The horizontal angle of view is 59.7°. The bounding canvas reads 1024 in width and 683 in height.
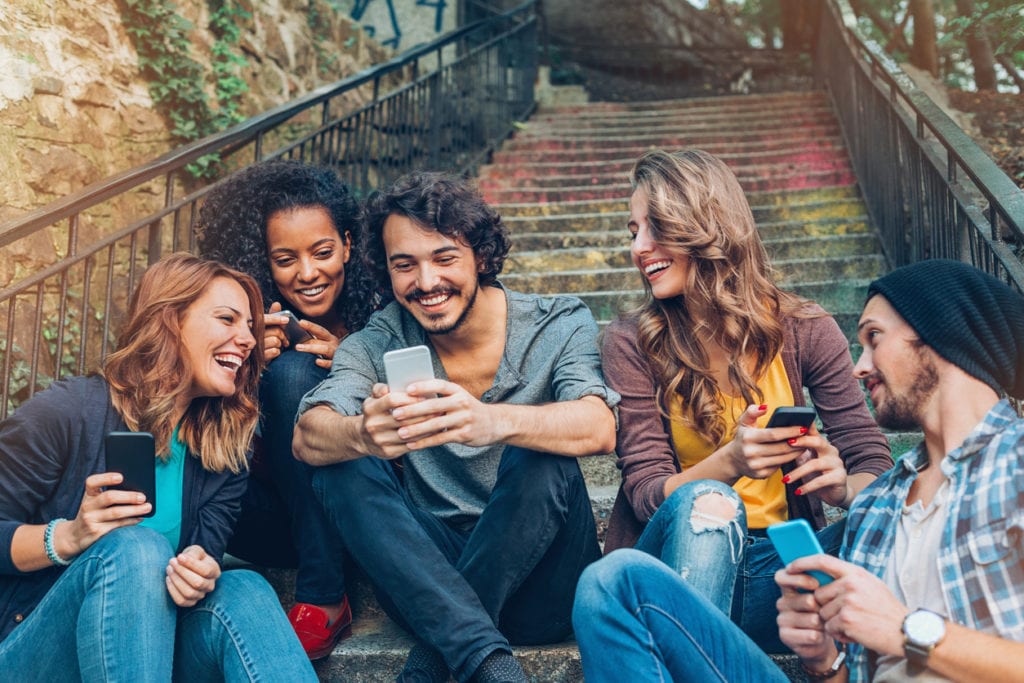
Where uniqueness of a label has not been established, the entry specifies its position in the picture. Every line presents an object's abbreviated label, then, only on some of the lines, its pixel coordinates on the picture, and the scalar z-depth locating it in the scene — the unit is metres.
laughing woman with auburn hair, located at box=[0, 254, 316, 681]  1.70
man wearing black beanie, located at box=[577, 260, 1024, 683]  1.32
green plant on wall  4.00
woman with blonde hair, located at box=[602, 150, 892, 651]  2.00
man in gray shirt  1.85
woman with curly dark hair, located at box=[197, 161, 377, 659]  2.18
